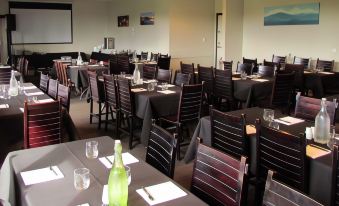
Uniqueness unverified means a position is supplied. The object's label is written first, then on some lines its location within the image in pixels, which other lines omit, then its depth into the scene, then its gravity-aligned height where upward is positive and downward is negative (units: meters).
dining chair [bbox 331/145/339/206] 2.03 -0.68
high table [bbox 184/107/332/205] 2.23 -0.68
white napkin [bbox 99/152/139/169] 2.21 -0.63
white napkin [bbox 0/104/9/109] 3.79 -0.51
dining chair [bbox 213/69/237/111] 5.76 -0.45
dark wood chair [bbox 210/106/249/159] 2.84 -0.61
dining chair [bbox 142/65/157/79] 6.50 -0.23
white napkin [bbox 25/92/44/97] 4.59 -0.45
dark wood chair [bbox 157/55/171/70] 8.81 -0.07
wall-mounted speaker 11.20 +1.13
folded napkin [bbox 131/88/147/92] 4.83 -0.41
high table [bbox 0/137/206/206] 1.75 -0.66
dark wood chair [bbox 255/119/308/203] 2.34 -0.67
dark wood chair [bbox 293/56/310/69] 8.17 -0.02
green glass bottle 1.59 -0.55
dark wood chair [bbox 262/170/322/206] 1.45 -0.57
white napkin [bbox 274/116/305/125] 3.20 -0.54
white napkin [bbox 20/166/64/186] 1.96 -0.65
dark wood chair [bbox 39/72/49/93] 5.14 -0.36
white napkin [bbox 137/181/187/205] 1.75 -0.67
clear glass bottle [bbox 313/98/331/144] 2.66 -0.50
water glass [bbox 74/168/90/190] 1.86 -0.63
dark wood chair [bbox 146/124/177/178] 2.23 -0.60
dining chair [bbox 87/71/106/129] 5.46 -0.48
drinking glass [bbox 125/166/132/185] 1.87 -0.60
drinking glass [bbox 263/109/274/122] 3.19 -0.49
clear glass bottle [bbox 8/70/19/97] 4.51 -0.37
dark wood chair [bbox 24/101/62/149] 3.23 -0.60
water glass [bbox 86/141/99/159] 2.32 -0.59
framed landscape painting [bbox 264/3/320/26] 8.35 +1.11
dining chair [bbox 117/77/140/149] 4.61 -0.56
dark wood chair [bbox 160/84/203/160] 4.31 -0.57
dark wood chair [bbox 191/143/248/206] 1.86 -0.65
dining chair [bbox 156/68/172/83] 5.75 -0.26
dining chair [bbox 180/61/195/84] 6.72 -0.18
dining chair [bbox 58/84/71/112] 4.10 -0.42
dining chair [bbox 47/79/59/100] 4.53 -0.39
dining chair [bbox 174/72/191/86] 5.35 -0.29
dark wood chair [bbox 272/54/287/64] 8.64 +0.02
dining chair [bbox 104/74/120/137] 4.93 -0.49
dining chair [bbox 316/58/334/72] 7.76 -0.11
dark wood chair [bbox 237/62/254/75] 7.08 -0.16
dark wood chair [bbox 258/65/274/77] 6.52 -0.20
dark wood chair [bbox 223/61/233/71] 7.28 -0.11
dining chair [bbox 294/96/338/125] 3.30 -0.46
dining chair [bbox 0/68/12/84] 6.99 -0.33
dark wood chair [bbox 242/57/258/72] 7.32 -0.05
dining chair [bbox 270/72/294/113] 5.37 -0.46
